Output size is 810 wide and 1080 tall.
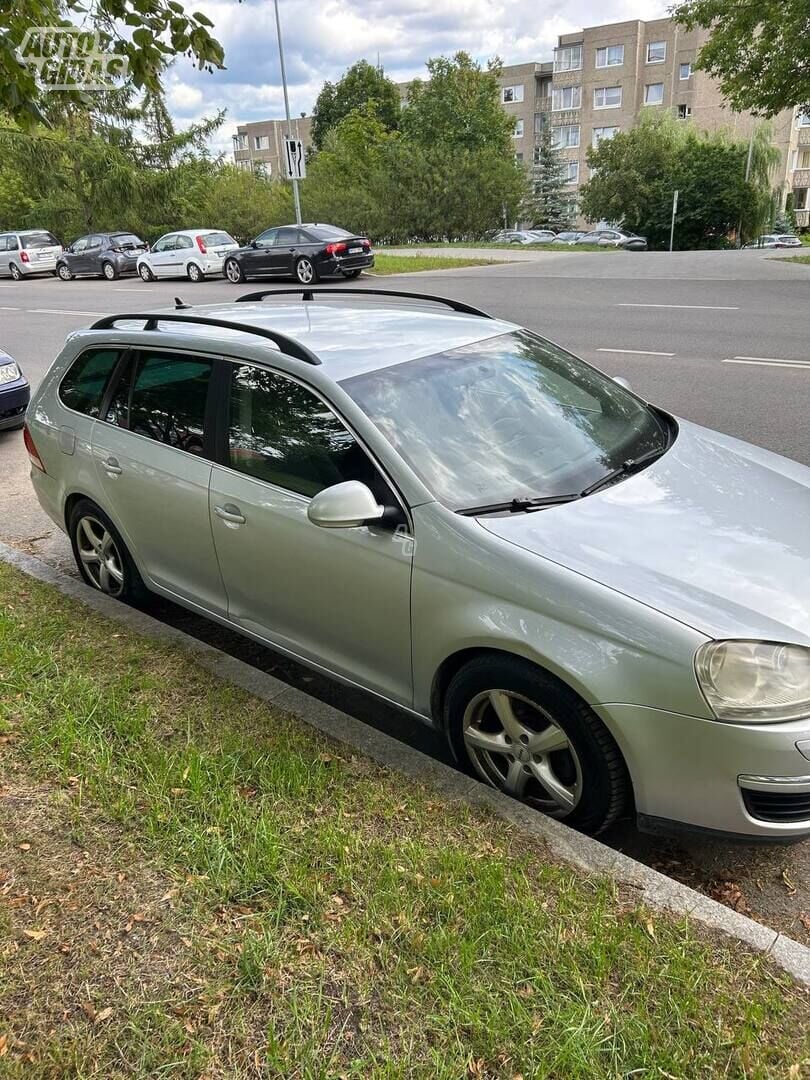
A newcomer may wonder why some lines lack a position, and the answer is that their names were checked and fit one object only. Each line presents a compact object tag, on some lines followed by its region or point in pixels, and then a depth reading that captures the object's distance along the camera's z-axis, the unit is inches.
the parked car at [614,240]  1723.7
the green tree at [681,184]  1780.3
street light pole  1149.1
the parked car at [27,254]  1224.2
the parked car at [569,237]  1803.8
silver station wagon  94.0
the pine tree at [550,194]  2117.4
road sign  939.3
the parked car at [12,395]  330.6
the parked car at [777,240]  1636.1
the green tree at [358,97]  2578.7
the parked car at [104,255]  1120.8
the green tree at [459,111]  2139.5
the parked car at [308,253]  853.8
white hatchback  978.1
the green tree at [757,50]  708.0
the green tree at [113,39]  127.3
